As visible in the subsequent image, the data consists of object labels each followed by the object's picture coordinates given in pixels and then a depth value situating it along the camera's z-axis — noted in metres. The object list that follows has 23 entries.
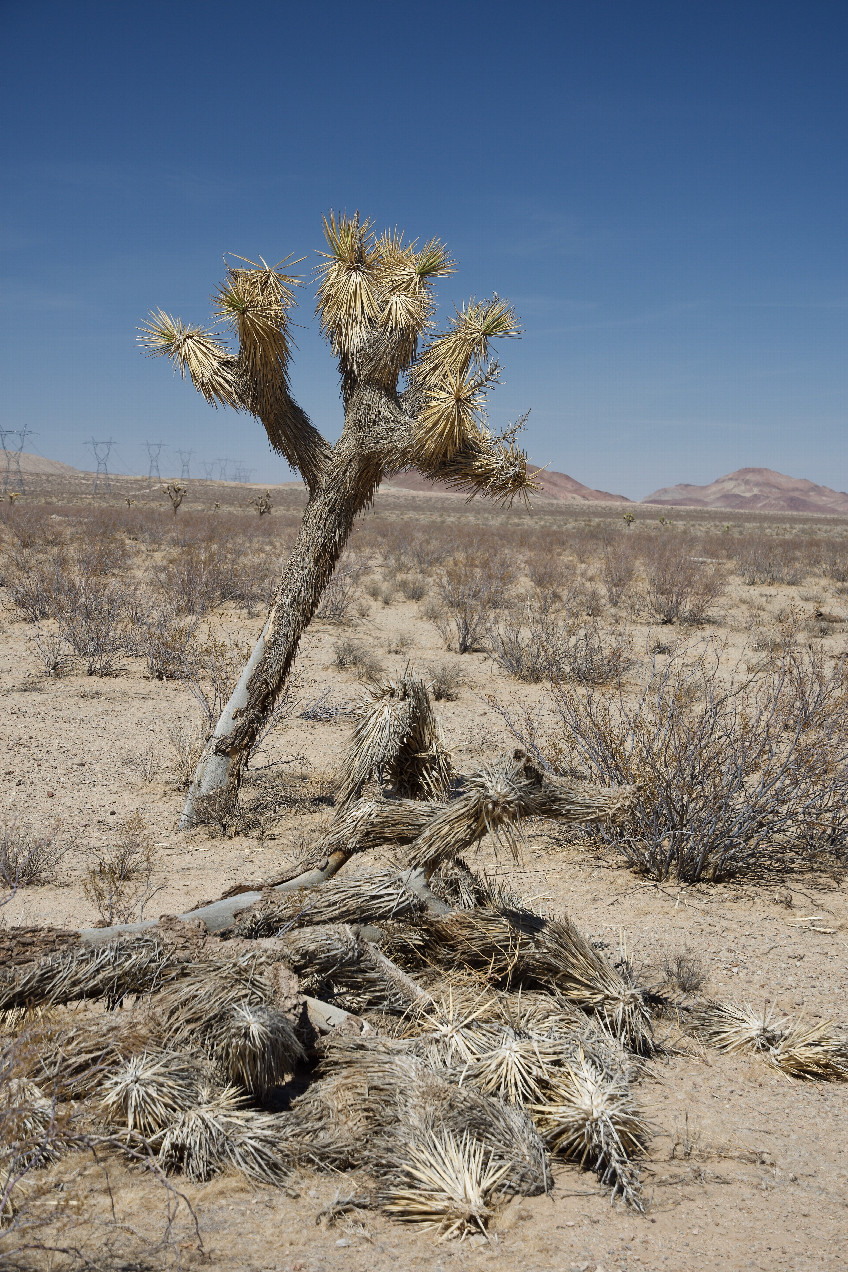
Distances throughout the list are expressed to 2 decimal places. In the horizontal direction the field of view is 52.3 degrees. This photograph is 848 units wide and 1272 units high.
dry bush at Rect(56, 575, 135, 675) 10.48
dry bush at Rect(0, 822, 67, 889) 4.77
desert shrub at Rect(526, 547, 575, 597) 17.64
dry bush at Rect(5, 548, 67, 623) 12.59
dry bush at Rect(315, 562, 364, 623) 14.09
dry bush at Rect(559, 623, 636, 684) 8.89
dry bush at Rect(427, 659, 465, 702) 9.68
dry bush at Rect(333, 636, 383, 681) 10.67
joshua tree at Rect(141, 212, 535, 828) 5.20
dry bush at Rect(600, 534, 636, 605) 16.97
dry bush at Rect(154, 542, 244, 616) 13.44
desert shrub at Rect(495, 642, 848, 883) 5.07
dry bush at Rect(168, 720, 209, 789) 6.93
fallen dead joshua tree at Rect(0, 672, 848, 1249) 2.55
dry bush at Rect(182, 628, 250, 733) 7.67
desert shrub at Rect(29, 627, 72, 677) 9.96
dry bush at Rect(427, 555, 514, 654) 12.54
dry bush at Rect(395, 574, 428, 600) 16.83
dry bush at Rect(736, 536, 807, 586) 21.23
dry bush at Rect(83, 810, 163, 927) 4.09
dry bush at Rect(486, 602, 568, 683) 10.48
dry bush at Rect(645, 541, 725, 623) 14.75
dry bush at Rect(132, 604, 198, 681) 9.95
